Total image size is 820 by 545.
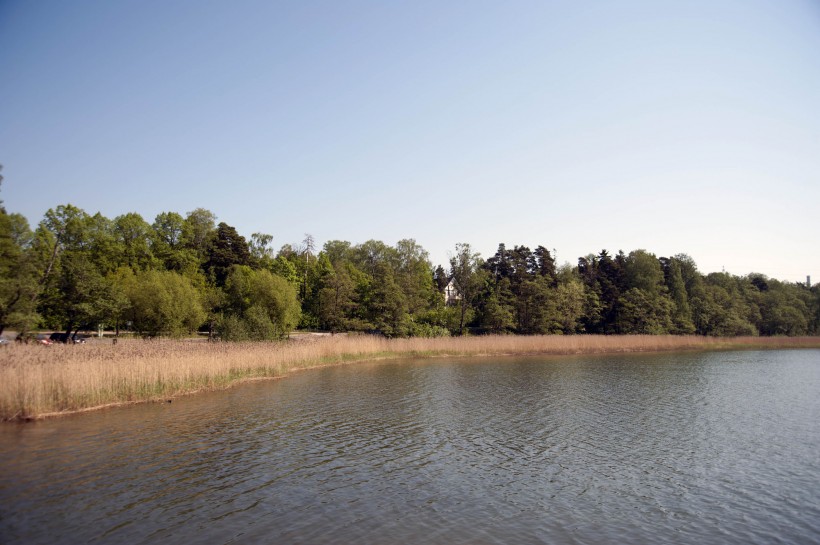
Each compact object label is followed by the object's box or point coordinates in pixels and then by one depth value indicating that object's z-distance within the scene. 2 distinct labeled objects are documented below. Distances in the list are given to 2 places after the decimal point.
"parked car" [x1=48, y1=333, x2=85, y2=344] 42.20
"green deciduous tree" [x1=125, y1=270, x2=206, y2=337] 41.47
